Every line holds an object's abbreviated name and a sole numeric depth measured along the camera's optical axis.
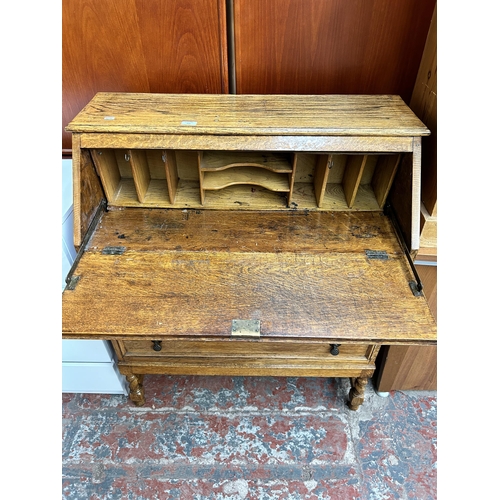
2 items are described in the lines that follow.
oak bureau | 1.17
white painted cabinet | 1.62
